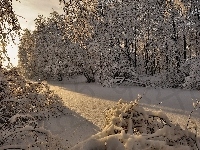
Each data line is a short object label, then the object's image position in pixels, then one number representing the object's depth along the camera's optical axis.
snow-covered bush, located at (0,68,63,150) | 1.88
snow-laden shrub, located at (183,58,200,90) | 11.51
